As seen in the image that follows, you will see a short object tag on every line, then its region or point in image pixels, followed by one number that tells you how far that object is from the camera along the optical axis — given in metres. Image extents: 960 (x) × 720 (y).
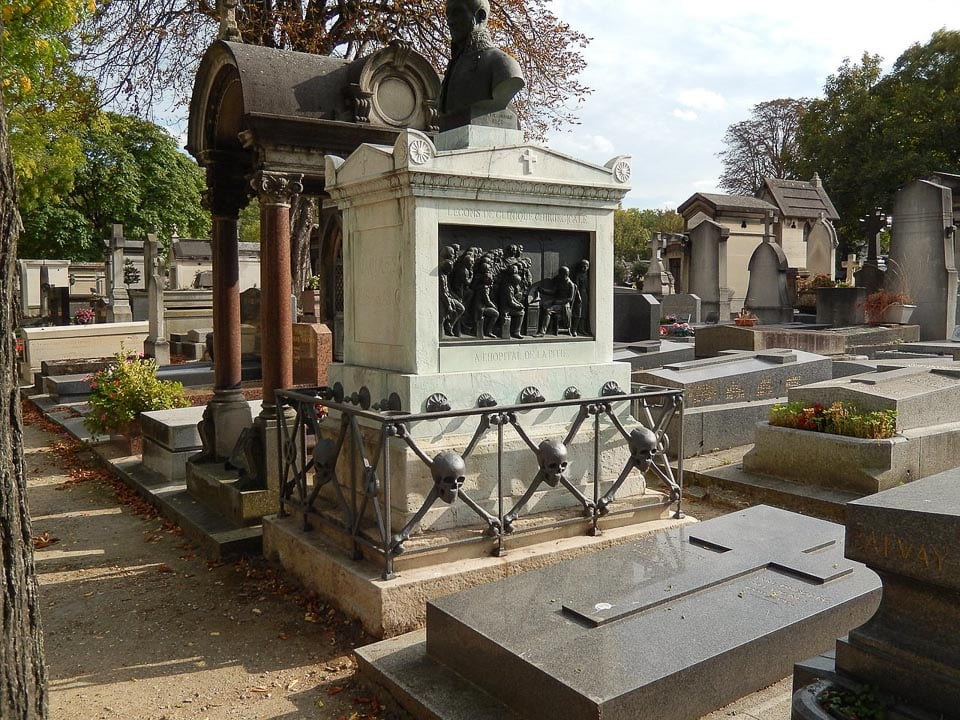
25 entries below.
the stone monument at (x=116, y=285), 22.88
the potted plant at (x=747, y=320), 19.94
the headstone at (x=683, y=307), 25.20
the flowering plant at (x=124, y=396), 9.75
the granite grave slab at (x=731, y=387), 8.74
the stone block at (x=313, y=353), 13.32
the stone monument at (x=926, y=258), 17.77
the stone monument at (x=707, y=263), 28.77
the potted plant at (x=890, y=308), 17.72
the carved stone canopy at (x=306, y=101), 6.88
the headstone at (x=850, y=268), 32.55
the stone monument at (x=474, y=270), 5.11
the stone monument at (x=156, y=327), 18.23
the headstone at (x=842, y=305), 19.34
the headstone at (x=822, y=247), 35.69
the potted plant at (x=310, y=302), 17.87
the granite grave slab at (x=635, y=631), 3.22
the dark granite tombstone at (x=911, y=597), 2.63
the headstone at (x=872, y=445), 6.85
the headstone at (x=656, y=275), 29.56
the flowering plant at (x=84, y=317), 23.02
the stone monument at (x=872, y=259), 19.66
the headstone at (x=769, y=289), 23.38
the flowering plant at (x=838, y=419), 7.01
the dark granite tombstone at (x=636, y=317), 15.07
